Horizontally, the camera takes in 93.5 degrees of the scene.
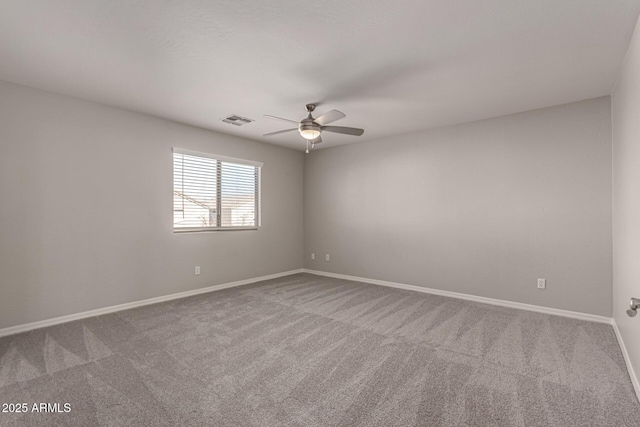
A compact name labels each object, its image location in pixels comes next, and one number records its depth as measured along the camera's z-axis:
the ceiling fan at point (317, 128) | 3.24
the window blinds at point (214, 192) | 4.50
